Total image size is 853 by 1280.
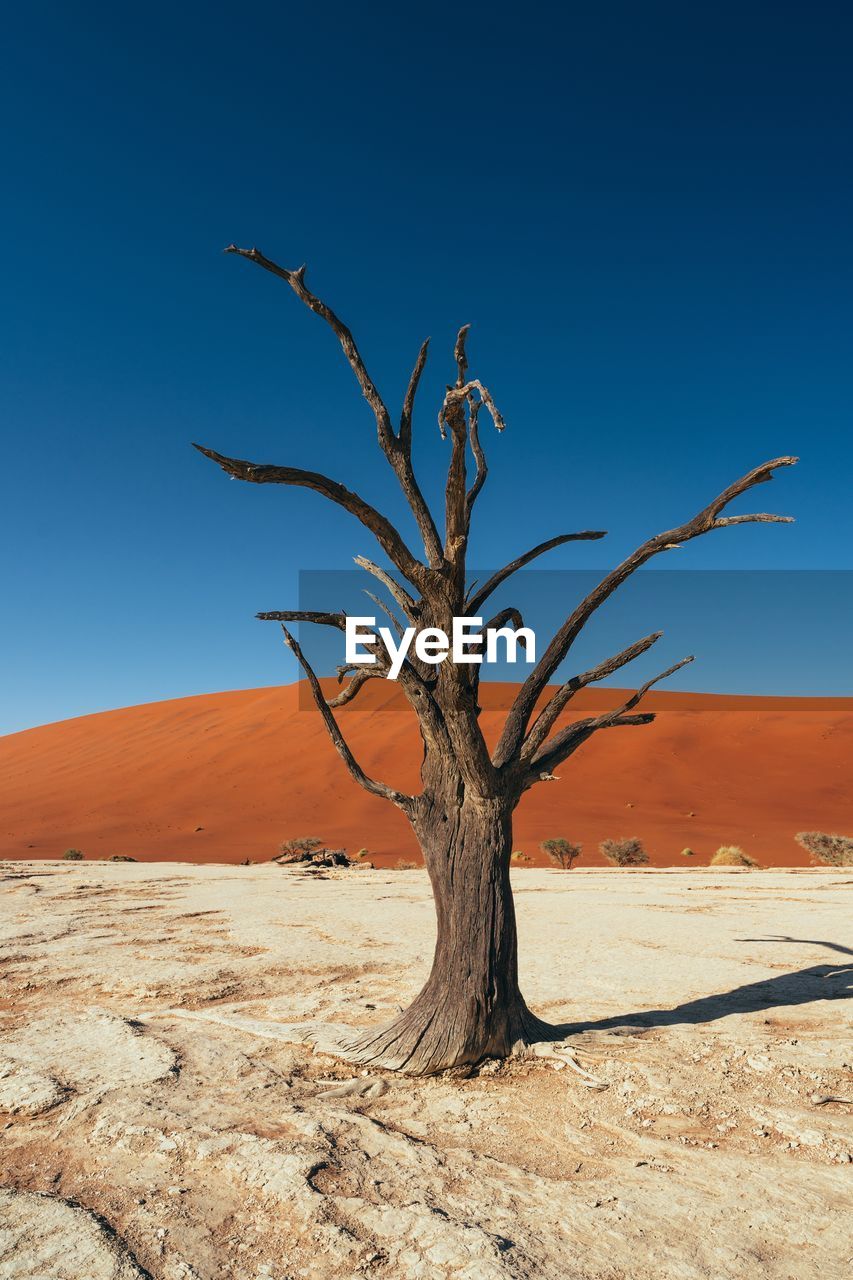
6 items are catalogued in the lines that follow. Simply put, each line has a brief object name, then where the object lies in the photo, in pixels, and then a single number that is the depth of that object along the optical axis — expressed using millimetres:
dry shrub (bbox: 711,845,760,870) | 18719
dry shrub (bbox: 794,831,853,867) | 19500
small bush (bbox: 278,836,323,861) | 22250
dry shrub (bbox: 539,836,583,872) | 20641
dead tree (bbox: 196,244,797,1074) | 4703
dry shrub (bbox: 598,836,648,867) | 20719
